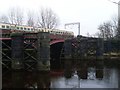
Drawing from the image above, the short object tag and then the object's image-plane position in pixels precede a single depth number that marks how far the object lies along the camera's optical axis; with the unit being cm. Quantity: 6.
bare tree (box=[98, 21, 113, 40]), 5066
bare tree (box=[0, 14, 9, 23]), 4143
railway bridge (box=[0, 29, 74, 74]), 1654
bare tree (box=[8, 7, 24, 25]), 4220
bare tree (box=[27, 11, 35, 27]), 4351
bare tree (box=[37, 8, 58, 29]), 4327
